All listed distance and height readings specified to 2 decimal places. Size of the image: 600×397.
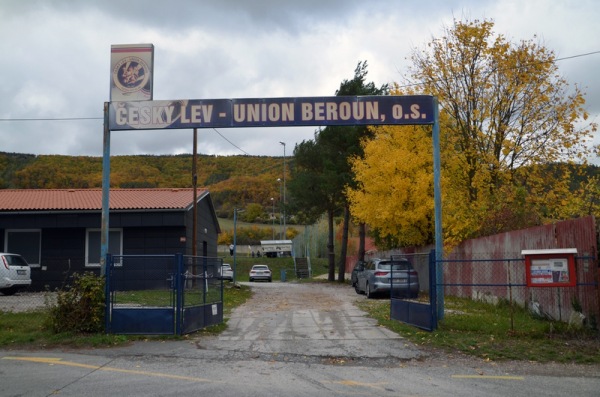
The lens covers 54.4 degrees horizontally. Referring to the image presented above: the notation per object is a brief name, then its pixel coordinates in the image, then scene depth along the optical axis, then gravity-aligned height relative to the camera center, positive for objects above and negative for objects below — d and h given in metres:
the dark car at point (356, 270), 27.99 -0.92
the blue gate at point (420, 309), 12.87 -1.37
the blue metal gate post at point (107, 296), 12.45 -0.90
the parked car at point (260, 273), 46.75 -1.64
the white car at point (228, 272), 39.24 -1.32
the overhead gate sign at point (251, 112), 14.30 +3.43
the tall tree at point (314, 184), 38.94 +4.82
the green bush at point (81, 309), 12.44 -1.17
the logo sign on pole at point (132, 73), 14.47 +4.48
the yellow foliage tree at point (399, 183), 24.86 +2.92
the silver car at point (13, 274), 20.28 -0.66
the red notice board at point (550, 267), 11.59 -0.35
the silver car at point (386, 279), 14.74 -0.88
